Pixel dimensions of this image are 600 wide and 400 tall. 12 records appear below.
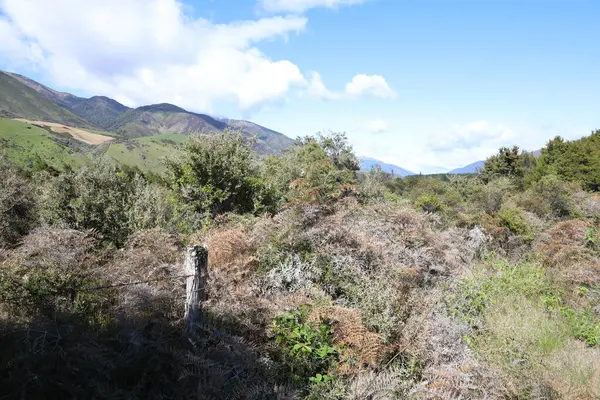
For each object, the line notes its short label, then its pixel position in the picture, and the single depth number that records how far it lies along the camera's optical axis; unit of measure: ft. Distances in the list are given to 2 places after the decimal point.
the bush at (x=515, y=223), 42.73
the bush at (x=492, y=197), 79.72
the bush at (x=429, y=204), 67.36
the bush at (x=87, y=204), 29.12
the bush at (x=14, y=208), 27.63
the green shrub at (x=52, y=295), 13.39
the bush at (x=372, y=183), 69.34
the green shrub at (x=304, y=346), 13.37
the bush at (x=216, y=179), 31.83
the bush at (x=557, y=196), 63.52
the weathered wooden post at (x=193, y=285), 13.53
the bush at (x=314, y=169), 29.68
